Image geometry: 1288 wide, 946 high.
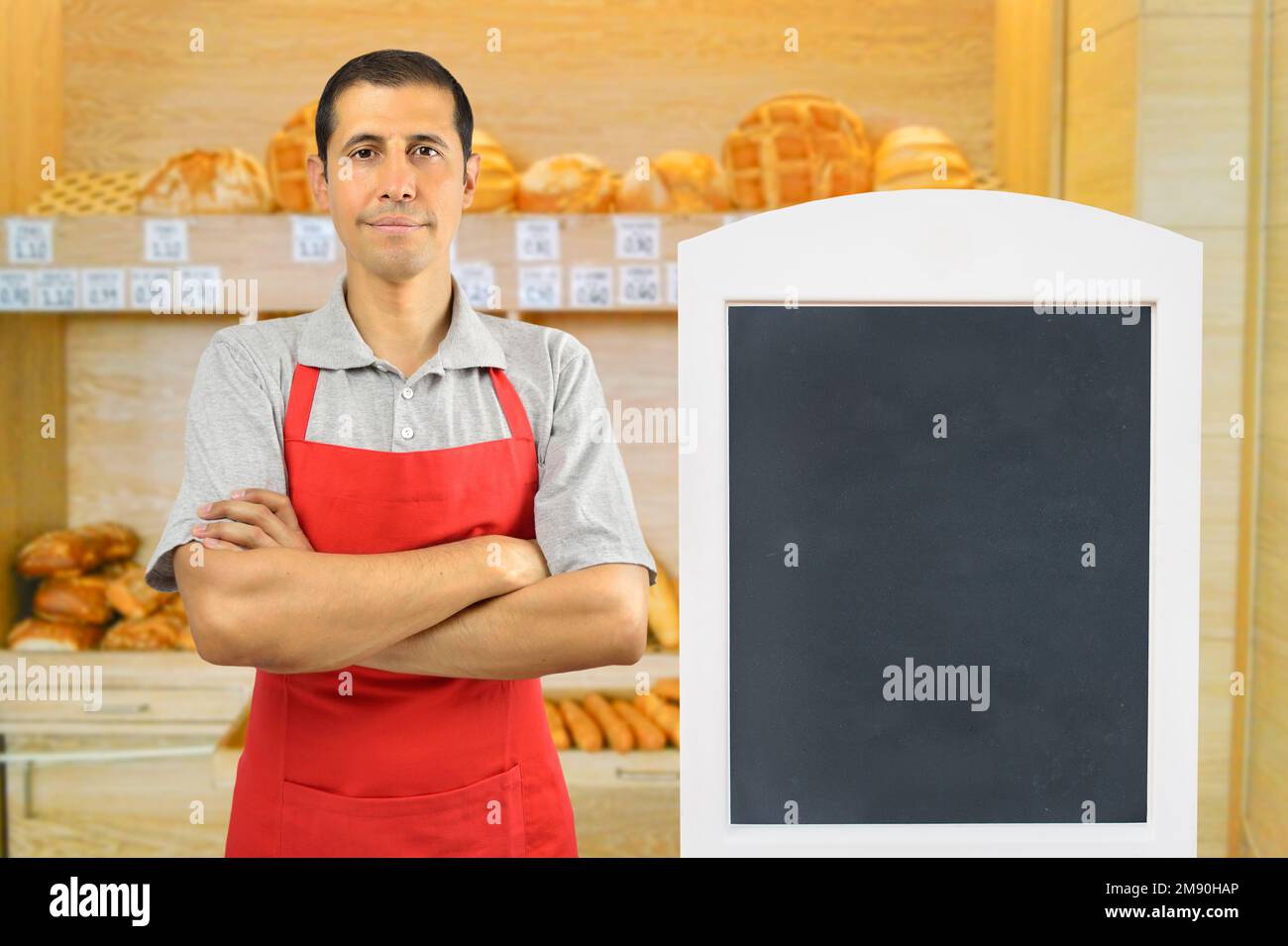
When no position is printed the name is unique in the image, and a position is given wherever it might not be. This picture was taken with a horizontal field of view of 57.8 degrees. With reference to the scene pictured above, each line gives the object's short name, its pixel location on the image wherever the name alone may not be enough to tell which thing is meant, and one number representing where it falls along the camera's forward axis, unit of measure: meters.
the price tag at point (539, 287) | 2.10
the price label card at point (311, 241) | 2.12
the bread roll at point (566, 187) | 2.20
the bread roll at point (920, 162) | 2.17
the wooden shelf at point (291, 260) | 2.10
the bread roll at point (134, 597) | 2.29
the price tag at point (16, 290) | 2.14
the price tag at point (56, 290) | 2.14
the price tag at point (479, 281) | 2.10
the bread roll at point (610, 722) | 2.12
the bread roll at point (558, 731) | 2.13
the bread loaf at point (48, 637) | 2.23
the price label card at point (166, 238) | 2.13
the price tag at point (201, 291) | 2.13
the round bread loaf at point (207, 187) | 2.17
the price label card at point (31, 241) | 2.14
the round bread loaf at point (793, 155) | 2.16
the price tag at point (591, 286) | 2.10
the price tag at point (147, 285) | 2.13
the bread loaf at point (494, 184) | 2.22
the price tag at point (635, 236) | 2.09
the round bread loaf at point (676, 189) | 2.16
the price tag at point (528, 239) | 2.11
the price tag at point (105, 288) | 2.13
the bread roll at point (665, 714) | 2.17
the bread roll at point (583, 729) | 2.11
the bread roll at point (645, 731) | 2.13
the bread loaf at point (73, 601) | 2.26
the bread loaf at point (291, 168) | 2.17
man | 1.06
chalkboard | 0.98
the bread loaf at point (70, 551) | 2.31
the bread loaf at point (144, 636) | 2.23
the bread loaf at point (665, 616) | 2.25
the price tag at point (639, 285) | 2.10
